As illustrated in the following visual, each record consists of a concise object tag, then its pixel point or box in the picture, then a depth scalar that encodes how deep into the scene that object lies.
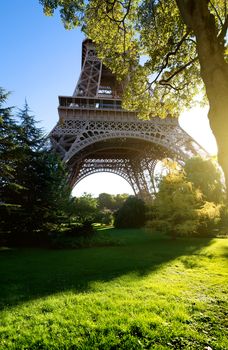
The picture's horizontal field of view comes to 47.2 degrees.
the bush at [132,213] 30.44
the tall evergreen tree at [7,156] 14.13
